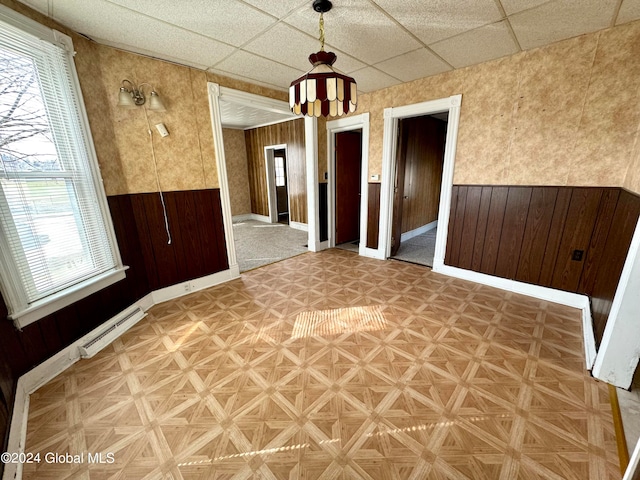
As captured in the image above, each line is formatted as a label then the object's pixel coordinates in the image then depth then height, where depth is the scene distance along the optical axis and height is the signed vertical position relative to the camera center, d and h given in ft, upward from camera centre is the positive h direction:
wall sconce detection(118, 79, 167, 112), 7.70 +2.49
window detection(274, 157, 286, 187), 24.88 +0.39
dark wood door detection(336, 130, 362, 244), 14.97 -0.49
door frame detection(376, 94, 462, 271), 10.23 +0.46
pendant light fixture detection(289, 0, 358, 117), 4.57 +1.52
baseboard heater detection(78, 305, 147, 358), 6.70 -4.27
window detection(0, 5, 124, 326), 5.36 -0.02
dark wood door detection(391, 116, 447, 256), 13.91 -0.20
